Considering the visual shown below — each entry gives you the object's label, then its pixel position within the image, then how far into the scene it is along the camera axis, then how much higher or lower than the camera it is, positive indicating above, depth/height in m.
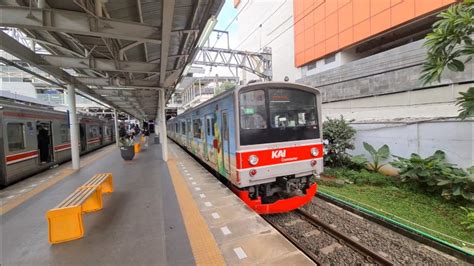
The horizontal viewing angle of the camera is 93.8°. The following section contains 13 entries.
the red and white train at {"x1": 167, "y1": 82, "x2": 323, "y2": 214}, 3.94 -0.35
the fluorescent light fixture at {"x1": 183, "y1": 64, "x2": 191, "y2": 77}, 7.20 +2.00
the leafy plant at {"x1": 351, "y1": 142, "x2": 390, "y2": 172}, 7.52 -1.37
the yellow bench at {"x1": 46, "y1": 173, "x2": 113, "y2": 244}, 3.03 -1.23
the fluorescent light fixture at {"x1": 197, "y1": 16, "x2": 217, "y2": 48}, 4.26 +2.00
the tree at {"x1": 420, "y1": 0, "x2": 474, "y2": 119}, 3.47 +1.22
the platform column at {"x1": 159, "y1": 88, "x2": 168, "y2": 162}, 9.54 +0.22
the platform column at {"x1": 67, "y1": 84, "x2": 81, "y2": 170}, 8.19 +0.27
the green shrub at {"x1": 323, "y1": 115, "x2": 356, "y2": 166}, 8.20 -0.77
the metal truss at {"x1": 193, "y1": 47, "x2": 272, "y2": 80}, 16.19 +5.28
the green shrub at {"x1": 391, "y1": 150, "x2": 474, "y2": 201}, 4.98 -1.49
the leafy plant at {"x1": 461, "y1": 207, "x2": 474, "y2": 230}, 3.93 -1.95
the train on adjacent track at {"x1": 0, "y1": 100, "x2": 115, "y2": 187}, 6.09 -0.23
